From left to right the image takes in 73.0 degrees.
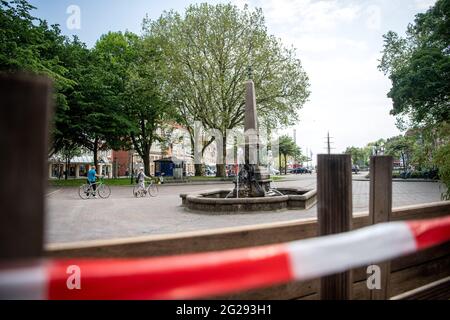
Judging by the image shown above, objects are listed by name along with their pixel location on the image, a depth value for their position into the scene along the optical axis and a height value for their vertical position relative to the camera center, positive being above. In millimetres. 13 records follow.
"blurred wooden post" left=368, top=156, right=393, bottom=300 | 2445 -291
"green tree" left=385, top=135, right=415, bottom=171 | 53541 +2409
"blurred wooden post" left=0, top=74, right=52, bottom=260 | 795 +0
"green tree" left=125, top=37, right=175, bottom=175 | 32594 +7823
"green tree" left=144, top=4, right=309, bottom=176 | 30594 +10178
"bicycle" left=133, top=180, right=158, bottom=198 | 18719 -1722
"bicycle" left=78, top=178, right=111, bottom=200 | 17802 -1618
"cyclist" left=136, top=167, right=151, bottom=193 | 18859 -981
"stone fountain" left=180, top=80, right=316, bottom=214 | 11062 -1353
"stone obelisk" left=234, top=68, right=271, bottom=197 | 13250 -155
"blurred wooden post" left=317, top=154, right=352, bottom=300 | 1979 -290
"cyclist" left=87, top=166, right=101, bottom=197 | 17808 -883
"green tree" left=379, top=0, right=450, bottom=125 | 23672 +7015
